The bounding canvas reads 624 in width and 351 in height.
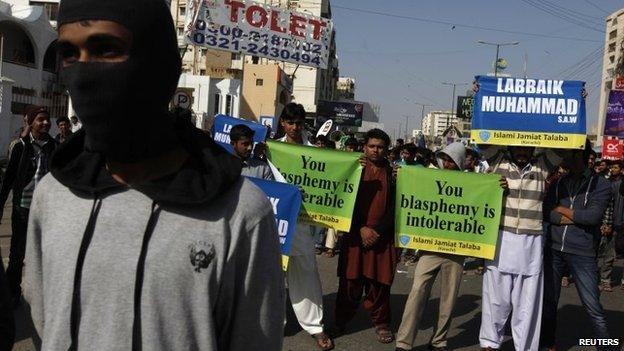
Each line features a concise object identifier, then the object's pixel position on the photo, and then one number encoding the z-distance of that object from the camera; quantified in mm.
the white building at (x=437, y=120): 176550
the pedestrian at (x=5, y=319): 1702
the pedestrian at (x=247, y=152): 5859
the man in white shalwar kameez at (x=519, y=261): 5512
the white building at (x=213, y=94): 45281
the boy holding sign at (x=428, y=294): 5605
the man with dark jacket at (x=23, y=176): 6027
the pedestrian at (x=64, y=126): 8870
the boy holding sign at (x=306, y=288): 5824
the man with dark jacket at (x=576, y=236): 5535
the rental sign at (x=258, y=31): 13789
